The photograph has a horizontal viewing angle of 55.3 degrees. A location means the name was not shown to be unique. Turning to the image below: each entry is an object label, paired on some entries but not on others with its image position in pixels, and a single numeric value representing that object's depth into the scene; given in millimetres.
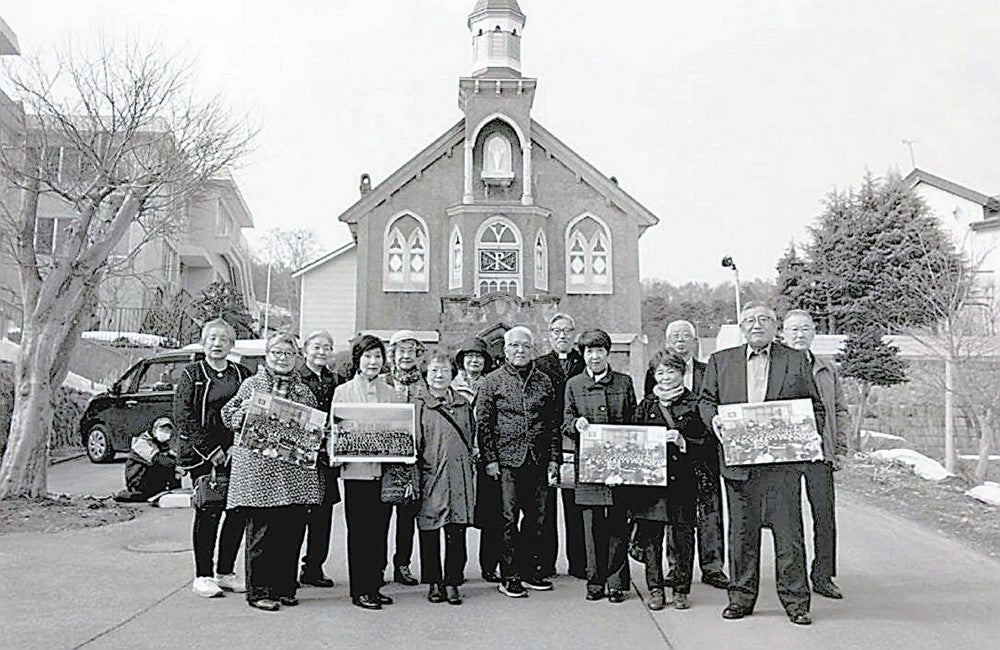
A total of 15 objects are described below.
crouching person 11938
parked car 15820
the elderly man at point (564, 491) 7688
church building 32062
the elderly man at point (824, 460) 6949
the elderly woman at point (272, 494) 6586
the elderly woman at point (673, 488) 6926
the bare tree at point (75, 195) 11648
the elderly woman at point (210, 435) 6770
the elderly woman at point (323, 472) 7078
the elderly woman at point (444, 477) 6977
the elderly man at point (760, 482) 6402
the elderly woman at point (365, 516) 6824
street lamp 30031
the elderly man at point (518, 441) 7238
